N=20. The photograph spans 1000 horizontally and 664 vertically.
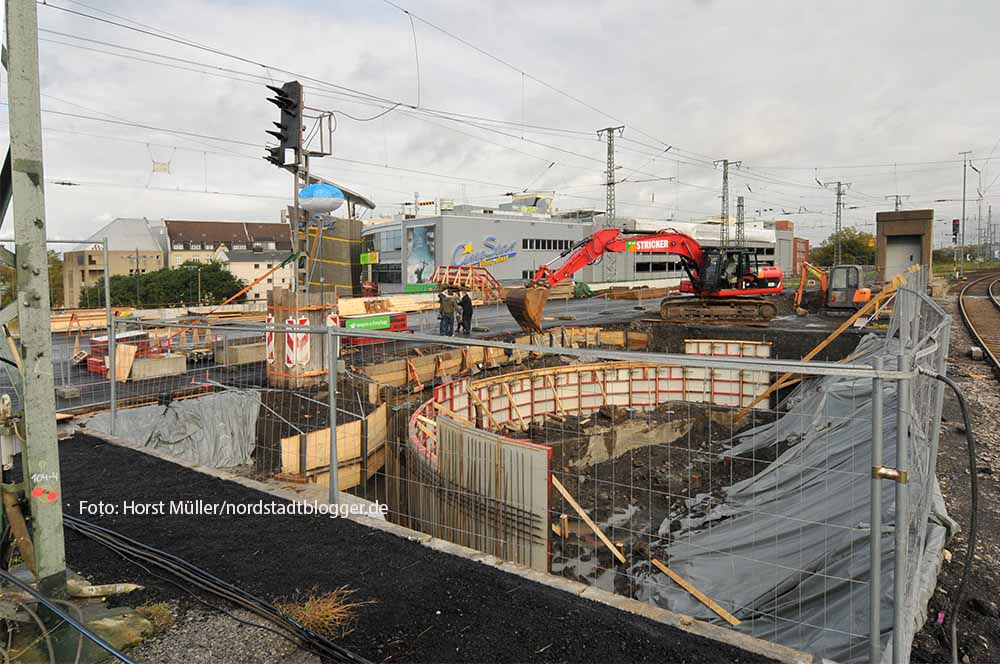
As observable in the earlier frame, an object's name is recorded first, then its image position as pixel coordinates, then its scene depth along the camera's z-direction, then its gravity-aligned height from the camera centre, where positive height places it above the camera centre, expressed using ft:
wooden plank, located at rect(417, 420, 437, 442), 30.29 -7.30
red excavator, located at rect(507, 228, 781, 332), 64.95 +1.81
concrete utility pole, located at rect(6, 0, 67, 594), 8.45 +0.00
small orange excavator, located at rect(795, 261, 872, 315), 87.20 +0.65
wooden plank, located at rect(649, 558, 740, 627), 17.56 -9.74
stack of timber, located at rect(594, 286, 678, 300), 131.54 +0.28
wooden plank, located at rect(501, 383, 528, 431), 51.94 -9.87
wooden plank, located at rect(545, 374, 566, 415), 56.32 -9.20
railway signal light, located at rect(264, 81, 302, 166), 31.86 +9.57
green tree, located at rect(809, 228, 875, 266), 258.16 +20.41
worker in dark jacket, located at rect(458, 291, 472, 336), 63.57 -1.61
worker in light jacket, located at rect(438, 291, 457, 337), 61.72 -1.45
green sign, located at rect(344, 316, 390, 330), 50.85 -2.36
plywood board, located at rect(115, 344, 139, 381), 40.47 -4.33
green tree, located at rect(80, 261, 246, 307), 175.11 +2.91
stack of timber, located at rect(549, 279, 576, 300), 125.37 +0.55
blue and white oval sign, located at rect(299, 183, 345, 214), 36.60 +6.08
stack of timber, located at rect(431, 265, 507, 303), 90.89 +2.43
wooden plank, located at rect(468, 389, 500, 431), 45.65 -8.28
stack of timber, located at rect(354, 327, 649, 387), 49.32 -6.07
